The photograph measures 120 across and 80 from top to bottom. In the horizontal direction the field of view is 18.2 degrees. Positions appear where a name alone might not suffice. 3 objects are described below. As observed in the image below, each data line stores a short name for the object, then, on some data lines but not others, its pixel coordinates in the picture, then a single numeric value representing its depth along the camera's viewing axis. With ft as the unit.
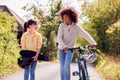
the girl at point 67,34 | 26.58
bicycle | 25.34
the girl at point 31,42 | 30.14
